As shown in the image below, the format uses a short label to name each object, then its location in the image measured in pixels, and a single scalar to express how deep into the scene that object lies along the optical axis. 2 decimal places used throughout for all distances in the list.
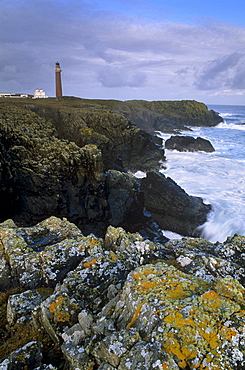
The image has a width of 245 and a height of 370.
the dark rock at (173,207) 23.65
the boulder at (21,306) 5.60
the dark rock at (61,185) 18.94
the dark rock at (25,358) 4.18
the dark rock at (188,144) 52.72
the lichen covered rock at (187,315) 3.90
